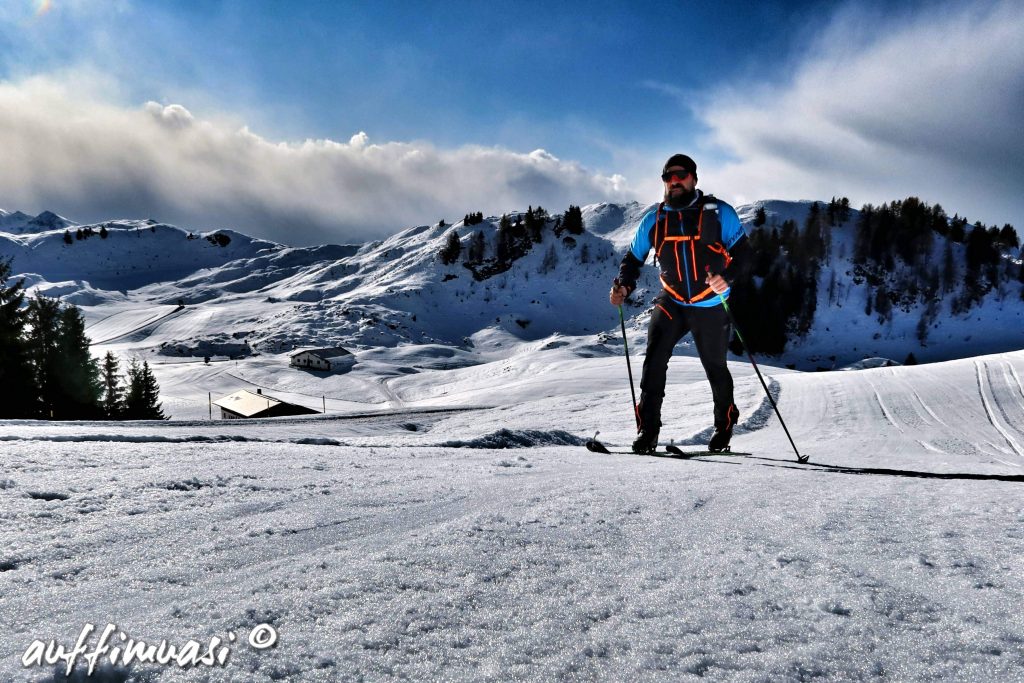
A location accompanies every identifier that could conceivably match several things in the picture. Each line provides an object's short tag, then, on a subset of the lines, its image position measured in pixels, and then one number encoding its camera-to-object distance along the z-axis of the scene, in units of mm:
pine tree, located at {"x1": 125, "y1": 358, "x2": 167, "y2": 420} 32084
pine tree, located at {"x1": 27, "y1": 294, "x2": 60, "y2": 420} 25797
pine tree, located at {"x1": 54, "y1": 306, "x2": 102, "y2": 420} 28047
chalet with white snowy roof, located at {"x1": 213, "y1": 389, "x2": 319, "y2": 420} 27562
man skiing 6078
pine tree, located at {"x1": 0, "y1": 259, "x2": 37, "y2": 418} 22594
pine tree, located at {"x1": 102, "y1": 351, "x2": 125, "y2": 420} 30895
